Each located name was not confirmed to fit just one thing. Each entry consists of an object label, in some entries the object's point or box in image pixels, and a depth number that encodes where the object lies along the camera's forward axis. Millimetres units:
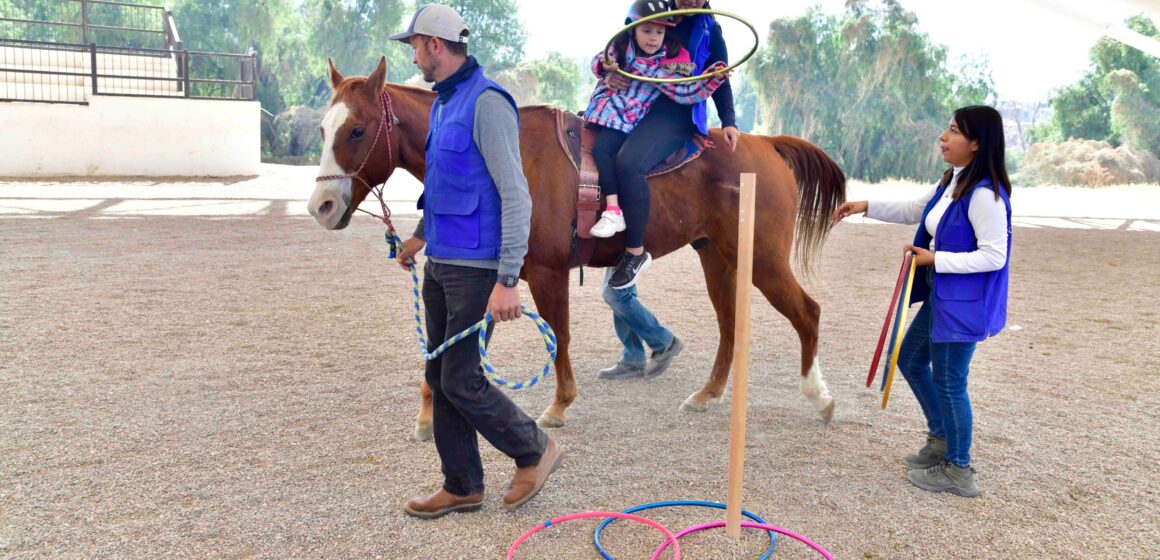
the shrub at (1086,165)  27016
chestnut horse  3613
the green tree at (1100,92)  31531
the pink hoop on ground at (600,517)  2758
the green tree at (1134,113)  29766
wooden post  2750
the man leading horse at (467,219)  2734
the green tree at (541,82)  36906
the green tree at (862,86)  32000
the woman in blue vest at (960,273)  3156
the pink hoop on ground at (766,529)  2783
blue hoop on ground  2775
